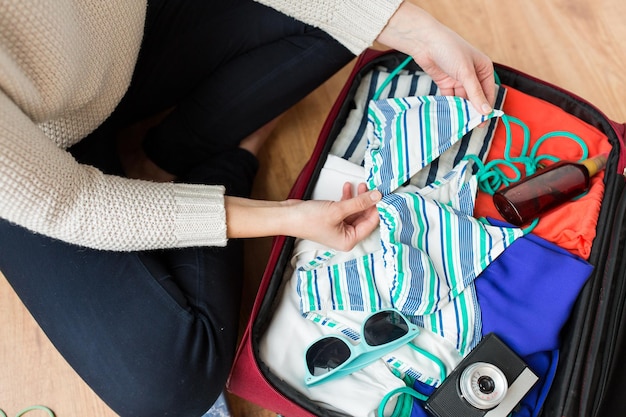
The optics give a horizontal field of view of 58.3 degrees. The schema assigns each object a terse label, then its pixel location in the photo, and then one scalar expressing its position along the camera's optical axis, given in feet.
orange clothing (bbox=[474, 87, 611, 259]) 2.55
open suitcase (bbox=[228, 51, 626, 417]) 2.25
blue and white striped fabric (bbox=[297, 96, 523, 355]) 2.46
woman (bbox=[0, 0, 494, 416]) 1.87
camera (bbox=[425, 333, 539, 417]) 2.22
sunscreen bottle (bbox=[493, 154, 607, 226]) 2.61
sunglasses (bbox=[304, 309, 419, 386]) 2.39
